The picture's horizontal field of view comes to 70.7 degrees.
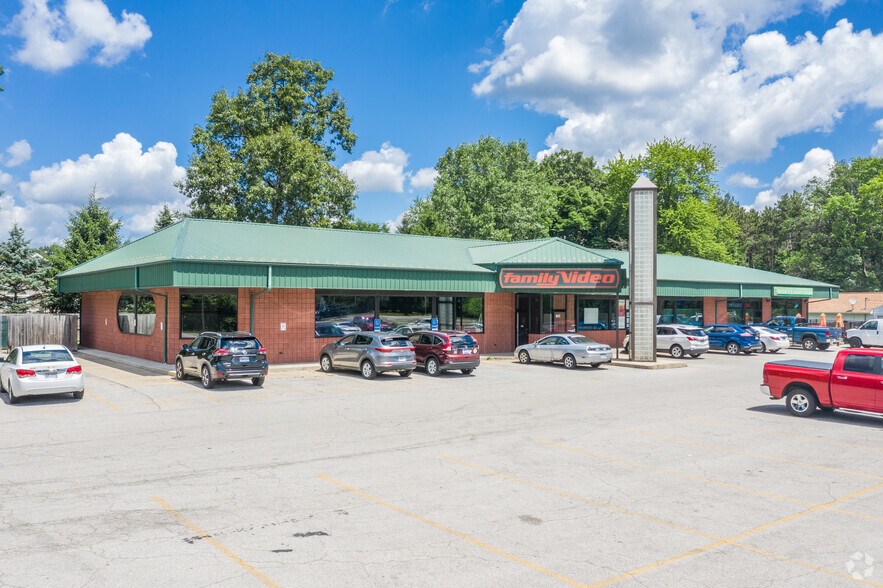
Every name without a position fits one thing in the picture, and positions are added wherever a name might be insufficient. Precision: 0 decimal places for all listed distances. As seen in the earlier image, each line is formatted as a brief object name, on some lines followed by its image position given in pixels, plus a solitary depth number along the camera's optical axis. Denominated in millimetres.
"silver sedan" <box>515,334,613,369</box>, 26391
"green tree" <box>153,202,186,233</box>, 53247
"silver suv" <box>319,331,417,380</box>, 22188
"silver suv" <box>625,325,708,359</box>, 31766
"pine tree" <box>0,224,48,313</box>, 37938
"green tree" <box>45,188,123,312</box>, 41250
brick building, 25609
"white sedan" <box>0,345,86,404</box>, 16422
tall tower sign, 28219
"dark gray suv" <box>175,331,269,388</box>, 19344
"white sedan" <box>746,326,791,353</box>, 34812
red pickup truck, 13859
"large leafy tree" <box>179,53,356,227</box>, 42188
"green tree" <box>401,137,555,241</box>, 54969
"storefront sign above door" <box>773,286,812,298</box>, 44312
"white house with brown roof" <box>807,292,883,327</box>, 58062
